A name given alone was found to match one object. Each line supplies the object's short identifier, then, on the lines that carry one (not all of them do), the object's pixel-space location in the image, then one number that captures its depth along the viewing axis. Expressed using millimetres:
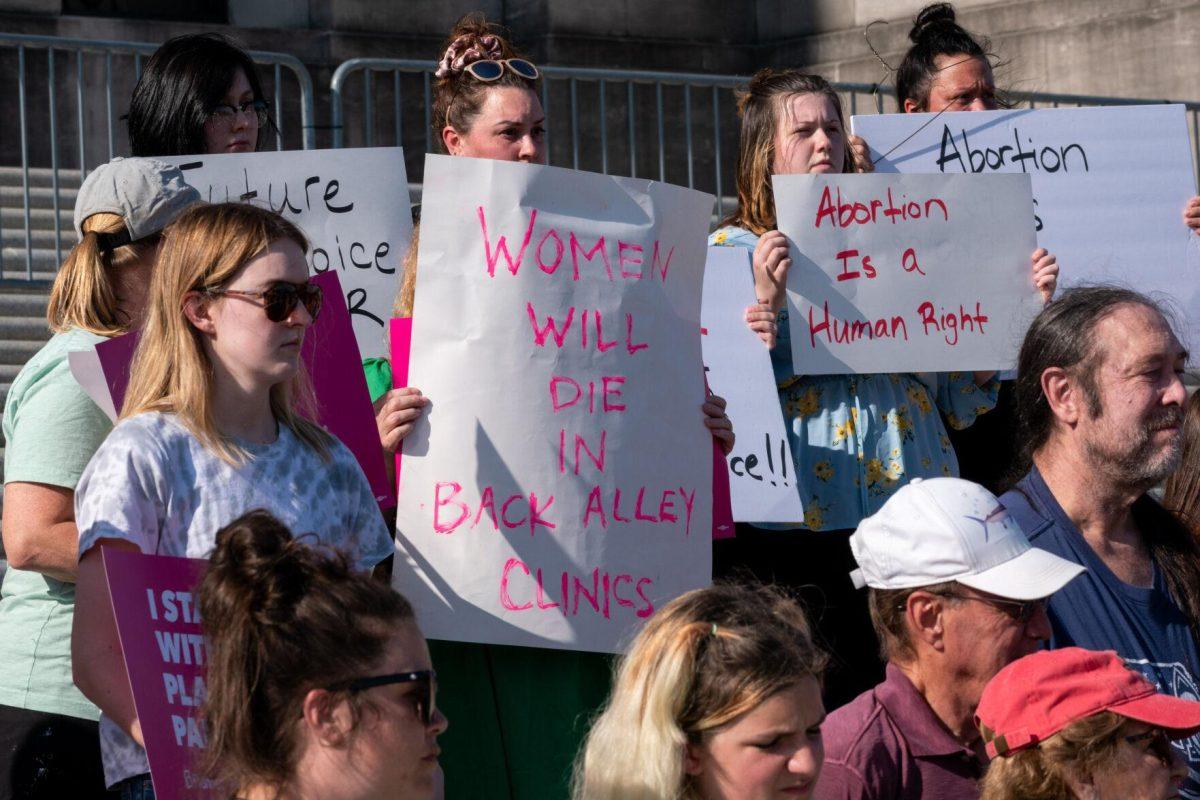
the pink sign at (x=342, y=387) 7664
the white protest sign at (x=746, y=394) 9312
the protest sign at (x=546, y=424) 7586
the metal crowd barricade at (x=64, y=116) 16109
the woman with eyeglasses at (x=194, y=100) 9211
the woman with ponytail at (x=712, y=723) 6129
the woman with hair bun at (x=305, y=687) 5586
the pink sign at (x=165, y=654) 6047
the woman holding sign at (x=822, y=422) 9531
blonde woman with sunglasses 6461
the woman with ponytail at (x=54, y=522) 7004
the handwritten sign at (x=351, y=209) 9516
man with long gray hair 8195
